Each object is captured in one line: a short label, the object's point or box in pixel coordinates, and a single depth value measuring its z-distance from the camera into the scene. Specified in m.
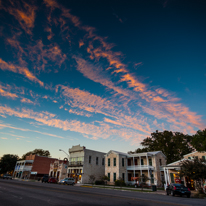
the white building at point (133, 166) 35.41
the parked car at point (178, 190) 16.74
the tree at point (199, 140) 25.05
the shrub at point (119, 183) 34.48
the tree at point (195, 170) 18.77
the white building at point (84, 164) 43.84
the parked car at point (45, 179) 39.45
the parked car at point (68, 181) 35.32
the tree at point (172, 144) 49.72
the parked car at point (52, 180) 37.62
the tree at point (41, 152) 94.75
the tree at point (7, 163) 77.00
